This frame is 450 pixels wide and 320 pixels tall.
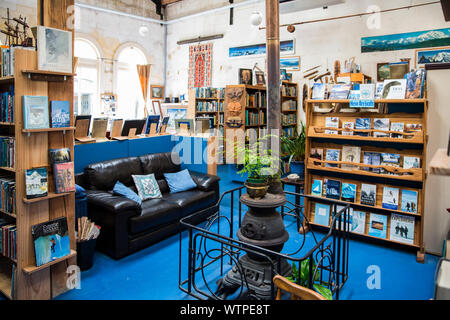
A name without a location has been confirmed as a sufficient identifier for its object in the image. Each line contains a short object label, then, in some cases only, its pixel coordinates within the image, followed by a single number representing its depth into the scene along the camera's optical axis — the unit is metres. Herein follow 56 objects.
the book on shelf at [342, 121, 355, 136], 4.20
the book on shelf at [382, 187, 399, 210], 3.96
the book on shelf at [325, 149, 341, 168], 4.34
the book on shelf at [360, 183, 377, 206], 4.09
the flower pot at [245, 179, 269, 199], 2.93
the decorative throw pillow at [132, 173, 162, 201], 4.42
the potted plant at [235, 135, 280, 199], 2.94
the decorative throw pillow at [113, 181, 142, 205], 4.05
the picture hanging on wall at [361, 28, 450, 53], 6.67
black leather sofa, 3.61
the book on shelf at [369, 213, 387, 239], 4.05
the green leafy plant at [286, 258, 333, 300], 2.78
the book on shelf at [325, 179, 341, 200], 4.36
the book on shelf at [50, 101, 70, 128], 2.79
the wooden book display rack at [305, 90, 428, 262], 3.83
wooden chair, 1.60
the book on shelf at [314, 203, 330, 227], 4.42
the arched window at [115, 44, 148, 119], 10.51
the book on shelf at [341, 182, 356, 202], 4.25
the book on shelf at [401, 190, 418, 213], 3.83
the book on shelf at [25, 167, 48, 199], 2.66
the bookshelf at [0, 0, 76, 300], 2.62
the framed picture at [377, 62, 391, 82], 7.21
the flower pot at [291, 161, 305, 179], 5.20
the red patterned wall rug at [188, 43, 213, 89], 10.34
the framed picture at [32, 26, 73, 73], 2.61
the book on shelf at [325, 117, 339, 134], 4.27
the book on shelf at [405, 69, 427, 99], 3.64
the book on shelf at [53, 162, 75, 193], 2.82
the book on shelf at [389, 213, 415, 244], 3.87
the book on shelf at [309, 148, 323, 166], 4.48
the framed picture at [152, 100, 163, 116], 11.16
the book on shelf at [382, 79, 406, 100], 3.78
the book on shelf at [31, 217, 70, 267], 2.76
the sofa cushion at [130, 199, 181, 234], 3.72
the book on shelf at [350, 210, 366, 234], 4.18
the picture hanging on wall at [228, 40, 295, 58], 8.59
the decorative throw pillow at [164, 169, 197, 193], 4.88
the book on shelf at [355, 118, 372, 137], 4.08
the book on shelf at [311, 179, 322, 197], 4.49
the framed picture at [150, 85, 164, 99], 11.15
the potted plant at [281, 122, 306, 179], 5.24
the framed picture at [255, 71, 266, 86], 8.02
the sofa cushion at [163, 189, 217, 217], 4.38
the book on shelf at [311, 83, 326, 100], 4.33
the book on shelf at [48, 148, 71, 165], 2.83
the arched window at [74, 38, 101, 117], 9.42
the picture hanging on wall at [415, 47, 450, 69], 6.66
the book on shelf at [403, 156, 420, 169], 3.80
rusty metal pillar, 3.14
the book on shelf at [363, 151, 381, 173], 4.05
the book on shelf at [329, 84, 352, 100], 4.13
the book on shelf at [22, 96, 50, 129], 2.60
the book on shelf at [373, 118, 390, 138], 3.95
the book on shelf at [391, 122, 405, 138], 3.86
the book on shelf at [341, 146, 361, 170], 4.19
